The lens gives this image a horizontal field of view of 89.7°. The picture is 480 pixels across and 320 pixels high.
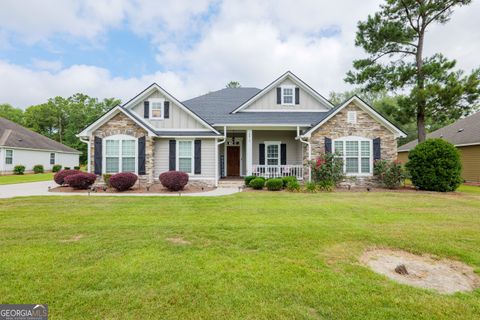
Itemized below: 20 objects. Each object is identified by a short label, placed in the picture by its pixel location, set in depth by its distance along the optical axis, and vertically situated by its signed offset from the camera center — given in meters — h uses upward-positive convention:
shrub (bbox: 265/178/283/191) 11.71 -1.03
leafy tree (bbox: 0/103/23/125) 45.91 +9.87
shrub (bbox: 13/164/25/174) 23.72 -0.58
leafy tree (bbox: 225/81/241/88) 35.69 +11.73
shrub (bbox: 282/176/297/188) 11.92 -0.80
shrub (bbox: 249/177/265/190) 11.94 -1.00
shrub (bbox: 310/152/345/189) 12.34 -0.32
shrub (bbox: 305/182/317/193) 11.32 -1.14
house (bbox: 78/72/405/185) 12.53 +1.40
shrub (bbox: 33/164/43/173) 25.84 -0.53
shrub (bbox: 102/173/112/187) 11.91 -0.75
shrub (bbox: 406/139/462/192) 11.37 -0.21
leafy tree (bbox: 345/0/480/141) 13.48 +5.79
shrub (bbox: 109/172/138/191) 11.33 -0.84
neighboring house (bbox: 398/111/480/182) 16.19 +1.51
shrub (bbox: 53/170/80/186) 12.46 -0.67
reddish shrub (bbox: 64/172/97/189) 11.51 -0.82
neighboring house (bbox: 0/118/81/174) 23.24 +1.44
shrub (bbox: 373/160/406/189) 12.28 -0.52
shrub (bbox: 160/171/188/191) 11.41 -0.81
